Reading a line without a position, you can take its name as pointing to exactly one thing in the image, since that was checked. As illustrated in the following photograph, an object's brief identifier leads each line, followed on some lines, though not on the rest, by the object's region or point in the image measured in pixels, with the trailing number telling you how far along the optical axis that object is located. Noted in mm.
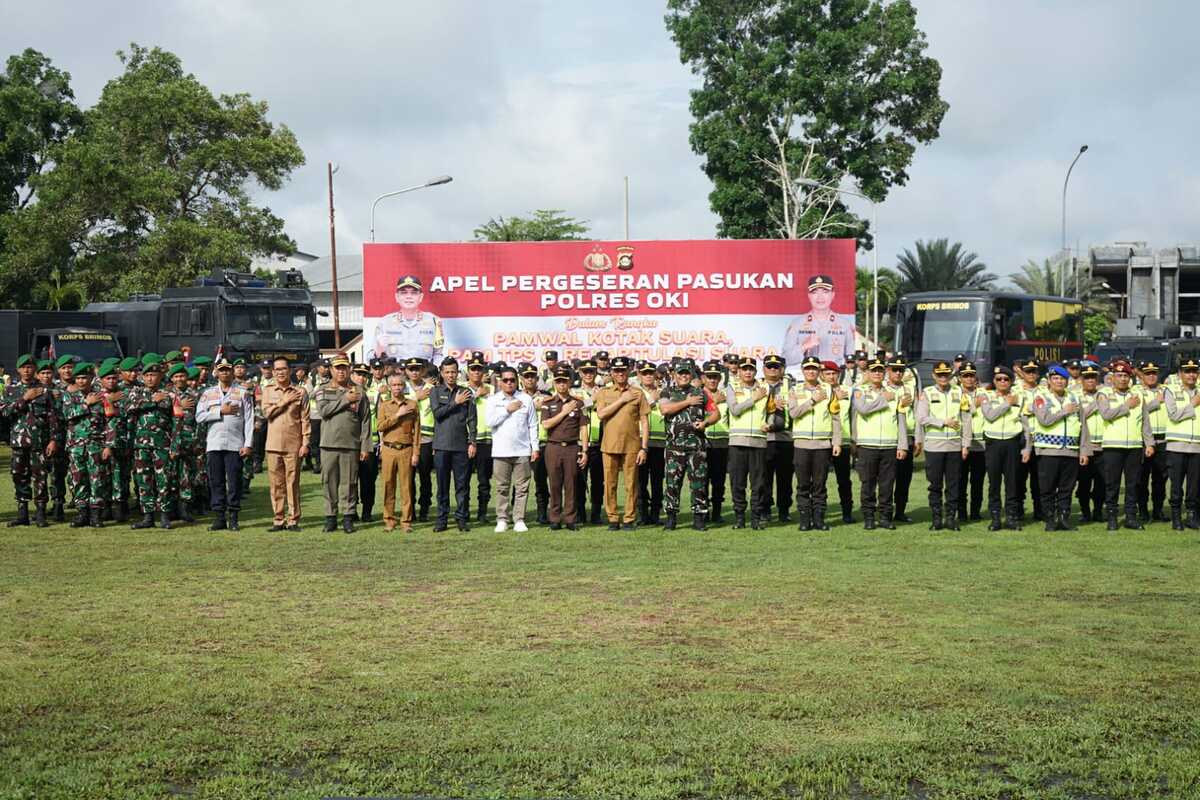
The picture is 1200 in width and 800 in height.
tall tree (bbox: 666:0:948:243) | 42312
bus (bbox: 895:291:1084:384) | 28828
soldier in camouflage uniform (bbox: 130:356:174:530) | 14102
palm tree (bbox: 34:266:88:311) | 44125
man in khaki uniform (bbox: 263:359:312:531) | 13648
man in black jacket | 13672
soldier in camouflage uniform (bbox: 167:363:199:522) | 14234
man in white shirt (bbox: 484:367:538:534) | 13555
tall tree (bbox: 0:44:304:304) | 42812
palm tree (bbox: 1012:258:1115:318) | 57562
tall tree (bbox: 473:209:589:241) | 67375
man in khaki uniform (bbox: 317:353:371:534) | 13641
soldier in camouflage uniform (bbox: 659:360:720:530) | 13773
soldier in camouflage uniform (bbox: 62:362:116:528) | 14148
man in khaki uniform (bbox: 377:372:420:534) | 13602
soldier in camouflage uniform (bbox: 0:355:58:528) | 14227
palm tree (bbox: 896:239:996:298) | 56719
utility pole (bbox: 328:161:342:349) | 38719
